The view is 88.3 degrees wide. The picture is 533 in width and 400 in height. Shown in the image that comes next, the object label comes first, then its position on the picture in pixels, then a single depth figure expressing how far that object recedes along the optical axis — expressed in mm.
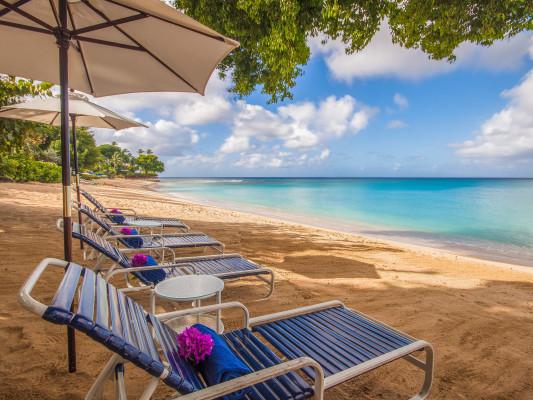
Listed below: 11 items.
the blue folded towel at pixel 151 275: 3125
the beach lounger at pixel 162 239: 4535
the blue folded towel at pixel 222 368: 1468
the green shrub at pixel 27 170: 18475
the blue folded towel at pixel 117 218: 6246
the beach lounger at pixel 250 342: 1252
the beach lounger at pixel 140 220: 6054
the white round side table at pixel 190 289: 2355
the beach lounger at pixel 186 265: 3106
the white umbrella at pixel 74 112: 4371
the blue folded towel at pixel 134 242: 4512
